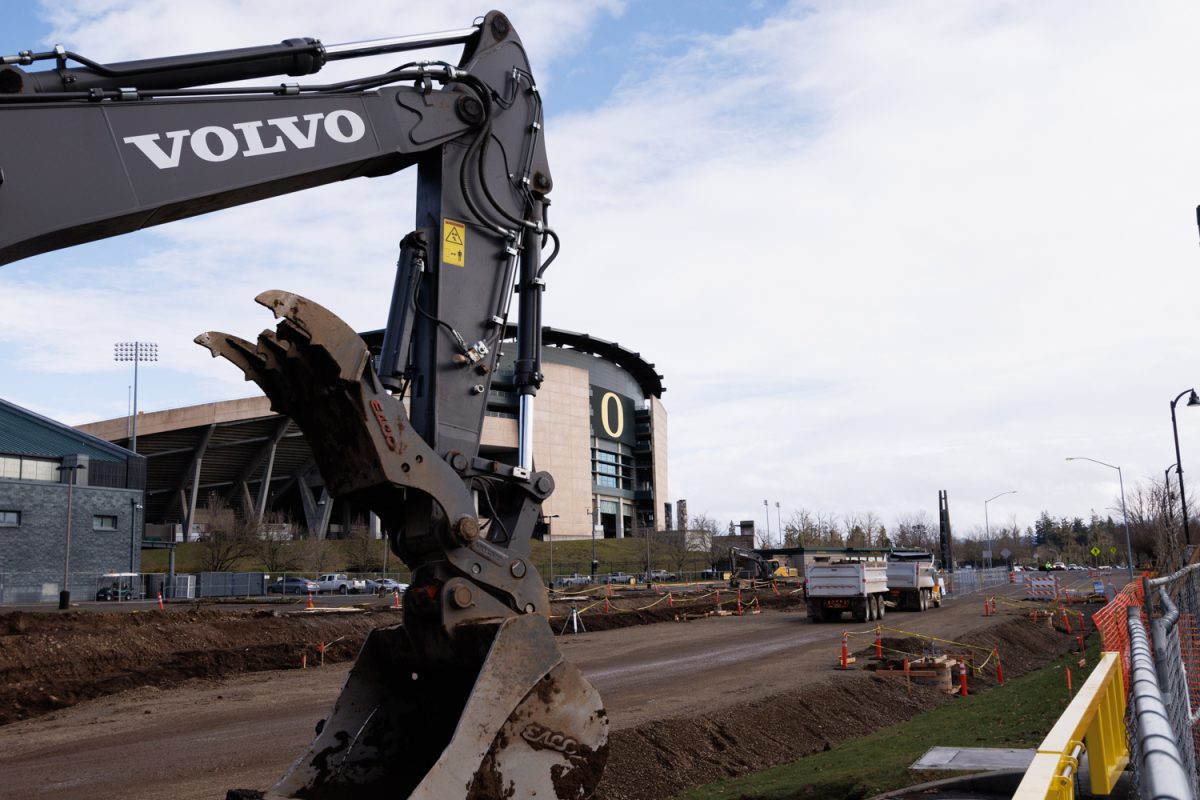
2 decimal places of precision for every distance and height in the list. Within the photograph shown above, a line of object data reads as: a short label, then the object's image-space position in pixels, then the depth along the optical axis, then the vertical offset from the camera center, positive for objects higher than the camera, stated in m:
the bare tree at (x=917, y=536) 136.00 -0.89
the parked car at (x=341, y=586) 66.50 -2.21
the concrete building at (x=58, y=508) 55.28 +3.19
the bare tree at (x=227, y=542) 72.12 +1.10
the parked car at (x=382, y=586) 64.99 -2.36
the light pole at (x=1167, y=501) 38.81 +0.81
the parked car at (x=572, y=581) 68.38 -2.81
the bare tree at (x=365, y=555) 84.56 -0.29
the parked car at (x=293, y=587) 64.12 -2.09
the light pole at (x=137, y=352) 85.88 +17.88
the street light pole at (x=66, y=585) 41.66 -1.13
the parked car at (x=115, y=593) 55.84 -1.78
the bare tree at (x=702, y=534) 107.62 +0.48
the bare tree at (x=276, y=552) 75.19 +0.25
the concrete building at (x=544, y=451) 84.44 +9.70
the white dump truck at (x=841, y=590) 34.97 -1.98
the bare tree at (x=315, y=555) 77.12 -0.10
